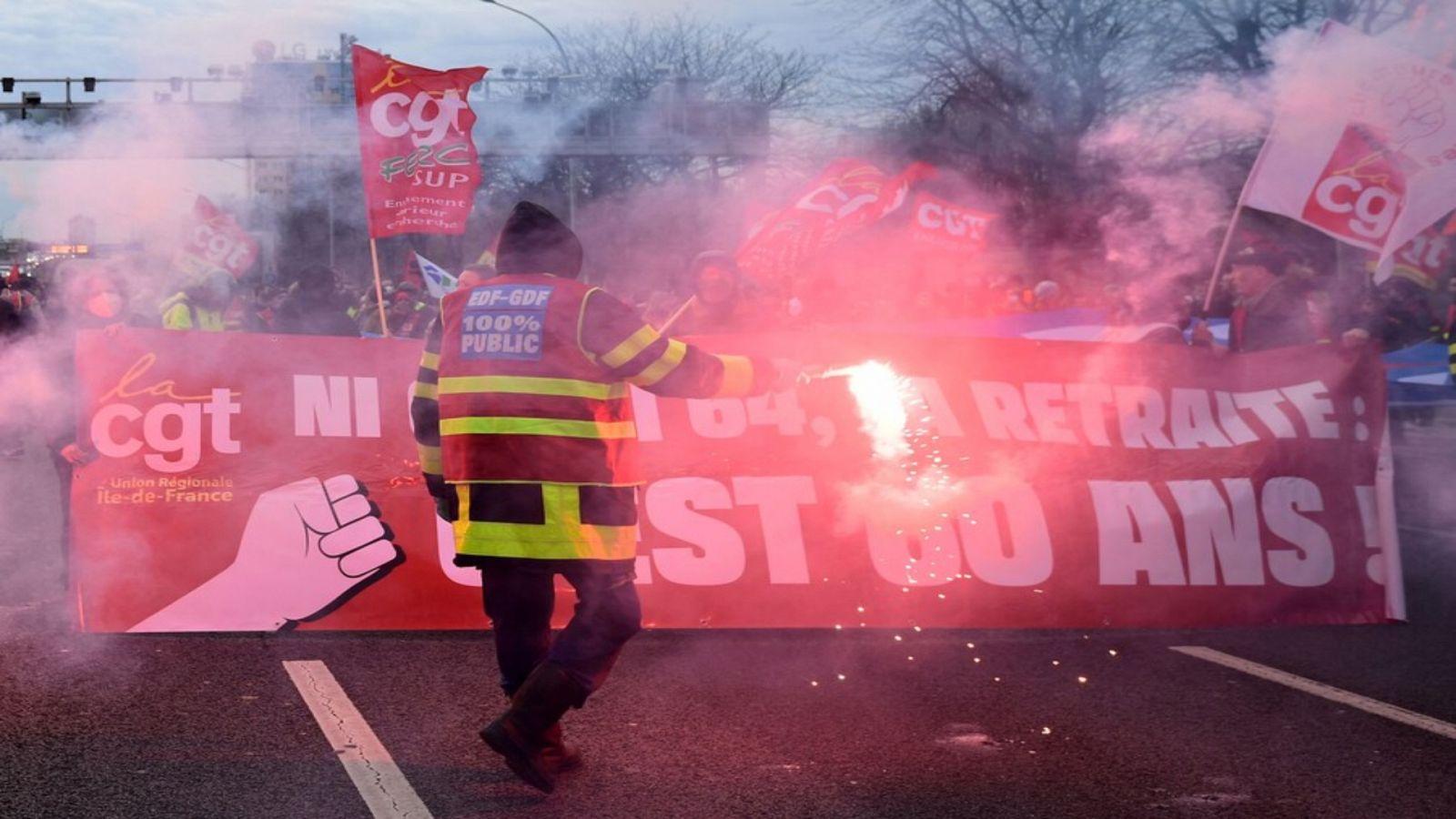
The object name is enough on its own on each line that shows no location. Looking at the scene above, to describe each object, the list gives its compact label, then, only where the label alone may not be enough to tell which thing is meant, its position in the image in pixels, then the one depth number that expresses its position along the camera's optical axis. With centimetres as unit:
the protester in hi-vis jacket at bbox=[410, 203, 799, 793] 424
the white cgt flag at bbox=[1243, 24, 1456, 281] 682
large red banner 643
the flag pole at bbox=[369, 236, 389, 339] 912
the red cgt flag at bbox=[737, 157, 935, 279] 1060
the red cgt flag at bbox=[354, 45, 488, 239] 877
